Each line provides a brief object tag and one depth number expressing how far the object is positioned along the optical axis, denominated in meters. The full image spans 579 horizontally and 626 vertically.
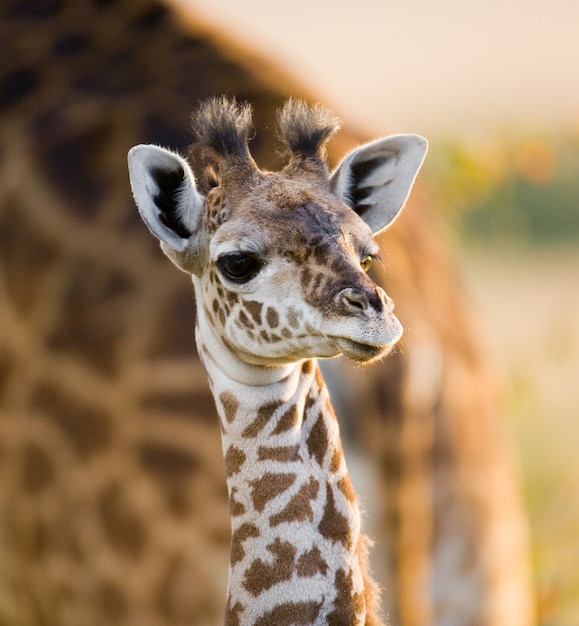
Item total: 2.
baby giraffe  12.01
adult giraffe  13.48
